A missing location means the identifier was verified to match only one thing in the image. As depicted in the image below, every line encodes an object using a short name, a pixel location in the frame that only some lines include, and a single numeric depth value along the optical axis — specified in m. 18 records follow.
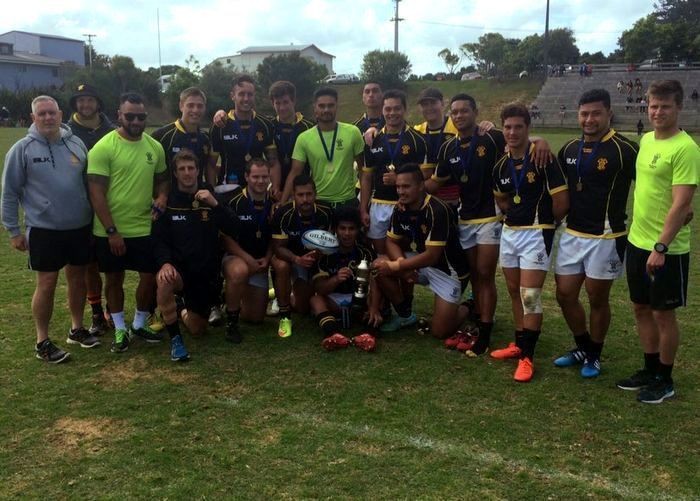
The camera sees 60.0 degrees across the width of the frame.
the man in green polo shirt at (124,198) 5.39
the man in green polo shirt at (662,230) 4.15
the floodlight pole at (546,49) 64.25
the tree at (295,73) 69.75
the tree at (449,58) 101.75
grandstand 50.69
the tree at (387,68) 74.94
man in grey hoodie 5.20
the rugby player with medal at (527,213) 4.98
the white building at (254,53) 136.00
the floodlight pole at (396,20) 84.19
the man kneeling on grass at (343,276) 6.15
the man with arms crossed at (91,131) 6.09
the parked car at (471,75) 86.12
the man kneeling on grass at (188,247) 5.47
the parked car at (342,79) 85.44
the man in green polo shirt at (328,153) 6.41
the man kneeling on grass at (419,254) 5.69
